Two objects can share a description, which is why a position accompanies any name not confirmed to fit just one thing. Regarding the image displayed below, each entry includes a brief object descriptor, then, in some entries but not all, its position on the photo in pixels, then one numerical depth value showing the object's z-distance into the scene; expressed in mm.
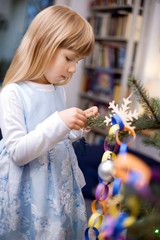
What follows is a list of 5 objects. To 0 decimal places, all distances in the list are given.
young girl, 691
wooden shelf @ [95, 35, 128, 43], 2906
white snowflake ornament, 541
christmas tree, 321
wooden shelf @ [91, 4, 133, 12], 2849
